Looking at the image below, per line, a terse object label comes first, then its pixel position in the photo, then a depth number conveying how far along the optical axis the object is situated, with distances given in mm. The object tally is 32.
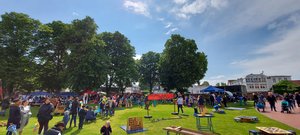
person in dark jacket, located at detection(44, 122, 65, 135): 3826
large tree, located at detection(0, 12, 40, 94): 19646
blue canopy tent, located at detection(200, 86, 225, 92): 20698
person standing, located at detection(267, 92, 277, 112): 14050
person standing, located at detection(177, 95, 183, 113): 12512
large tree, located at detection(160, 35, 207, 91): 28850
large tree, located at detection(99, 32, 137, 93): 29644
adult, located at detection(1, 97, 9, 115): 12748
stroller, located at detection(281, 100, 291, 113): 12745
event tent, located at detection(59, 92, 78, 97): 30847
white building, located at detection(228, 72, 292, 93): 70596
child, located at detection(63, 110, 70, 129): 8339
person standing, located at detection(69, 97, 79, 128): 8921
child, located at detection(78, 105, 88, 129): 8422
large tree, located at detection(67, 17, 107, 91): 22858
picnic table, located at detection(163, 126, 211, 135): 4764
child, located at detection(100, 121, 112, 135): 5959
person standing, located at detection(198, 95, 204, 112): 11977
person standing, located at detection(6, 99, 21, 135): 5578
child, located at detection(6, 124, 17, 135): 5396
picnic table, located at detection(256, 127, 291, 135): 4739
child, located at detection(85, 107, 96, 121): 10301
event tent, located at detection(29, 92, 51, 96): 31164
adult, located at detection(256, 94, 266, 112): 14511
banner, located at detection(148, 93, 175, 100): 12299
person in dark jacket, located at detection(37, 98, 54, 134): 6262
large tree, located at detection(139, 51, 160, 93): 42469
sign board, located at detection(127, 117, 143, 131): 7530
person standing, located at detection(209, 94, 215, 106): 18886
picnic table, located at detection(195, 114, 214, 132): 7388
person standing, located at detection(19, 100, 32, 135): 6603
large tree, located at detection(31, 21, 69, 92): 24170
